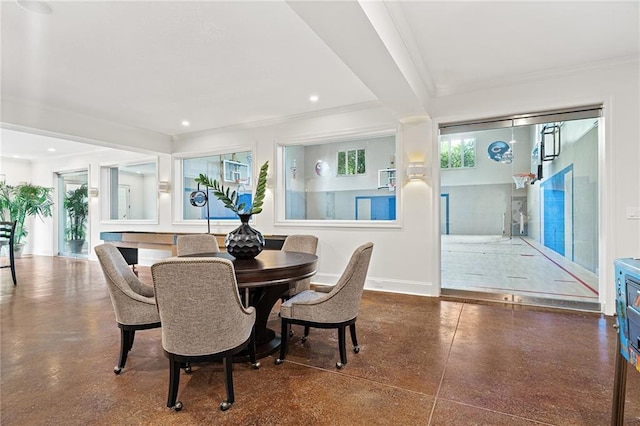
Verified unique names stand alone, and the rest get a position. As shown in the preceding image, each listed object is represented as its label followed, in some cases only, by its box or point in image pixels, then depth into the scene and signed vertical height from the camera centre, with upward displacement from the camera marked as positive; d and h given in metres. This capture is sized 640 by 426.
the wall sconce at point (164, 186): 6.80 +0.57
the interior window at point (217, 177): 6.16 +0.72
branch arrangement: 2.86 +0.15
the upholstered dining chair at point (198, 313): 1.74 -0.56
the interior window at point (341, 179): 5.03 +0.57
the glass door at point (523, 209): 3.87 +0.05
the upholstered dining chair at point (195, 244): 3.60 -0.35
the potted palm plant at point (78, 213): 8.60 +0.00
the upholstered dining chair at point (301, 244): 3.77 -0.36
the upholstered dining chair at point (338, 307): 2.33 -0.70
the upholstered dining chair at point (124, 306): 2.25 -0.66
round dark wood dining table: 2.24 -0.46
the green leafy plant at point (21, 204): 8.15 +0.24
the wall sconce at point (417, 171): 4.38 +0.57
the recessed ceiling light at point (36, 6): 2.39 +1.57
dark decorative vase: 2.77 -0.26
